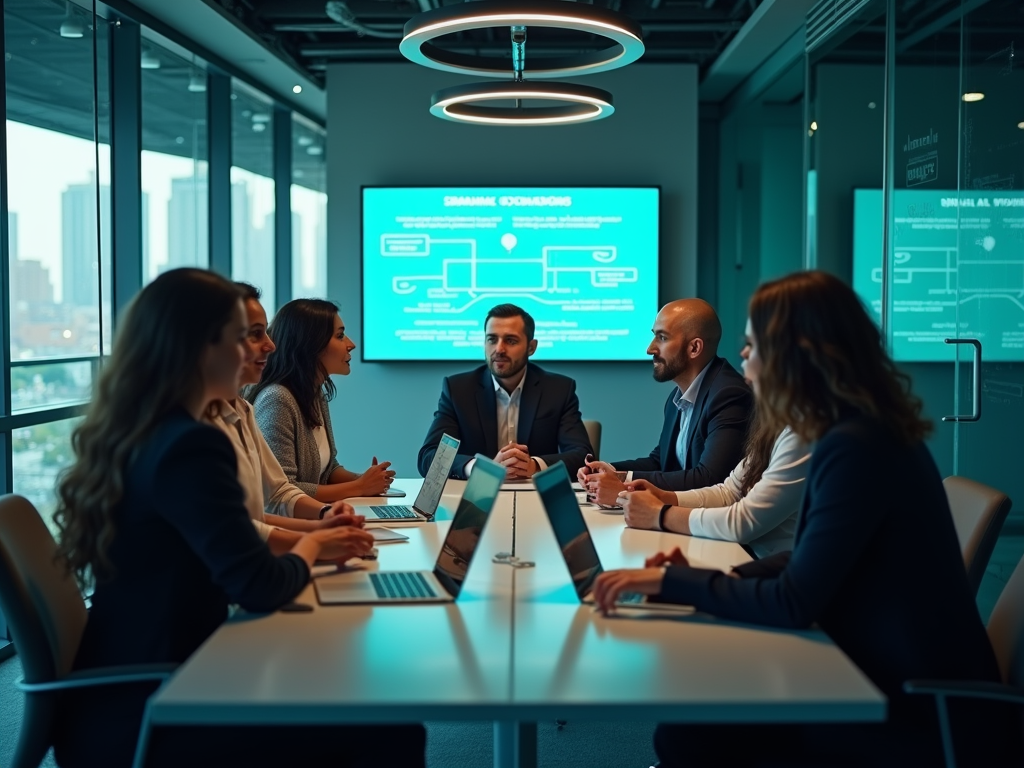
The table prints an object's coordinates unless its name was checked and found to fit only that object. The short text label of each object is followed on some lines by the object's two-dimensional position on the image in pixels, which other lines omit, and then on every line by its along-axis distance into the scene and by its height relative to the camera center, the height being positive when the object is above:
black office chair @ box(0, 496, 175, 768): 2.00 -0.63
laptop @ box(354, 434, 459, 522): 3.20 -0.58
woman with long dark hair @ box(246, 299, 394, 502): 3.75 -0.29
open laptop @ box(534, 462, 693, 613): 2.32 -0.47
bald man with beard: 3.79 -0.35
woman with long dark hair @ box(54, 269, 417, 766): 2.02 -0.39
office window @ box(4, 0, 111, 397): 4.76 +0.59
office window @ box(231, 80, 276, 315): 7.84 +0.98
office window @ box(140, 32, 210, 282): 6.26 +0.97
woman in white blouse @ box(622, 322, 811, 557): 2.78 -0.54
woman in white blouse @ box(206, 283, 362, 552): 2.82 -0.50
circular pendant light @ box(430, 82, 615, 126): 4.28 +0.92
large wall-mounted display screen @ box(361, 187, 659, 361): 7.41 +0.37
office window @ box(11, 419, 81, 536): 4.76 -0.66
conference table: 1.65 -0.60
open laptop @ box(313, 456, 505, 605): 2.32 -0.61
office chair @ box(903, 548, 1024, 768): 1.85 -0.65
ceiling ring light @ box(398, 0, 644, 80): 3.29 +0.93
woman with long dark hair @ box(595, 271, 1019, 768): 1.95 -0.44
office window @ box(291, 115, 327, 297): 9.27 +0.97
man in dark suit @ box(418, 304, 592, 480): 4.74 -0.39
